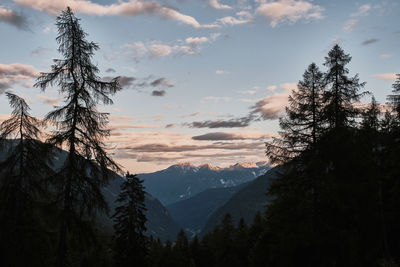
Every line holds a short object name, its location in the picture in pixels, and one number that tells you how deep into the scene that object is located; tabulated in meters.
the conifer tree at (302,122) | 19.23
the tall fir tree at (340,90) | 19.39
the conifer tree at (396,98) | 24.61
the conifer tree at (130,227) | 29.69
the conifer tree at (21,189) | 15.20
